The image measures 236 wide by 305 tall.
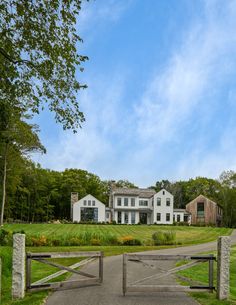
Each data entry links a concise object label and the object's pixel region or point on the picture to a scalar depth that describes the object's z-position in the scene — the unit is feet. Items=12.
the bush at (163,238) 65.83
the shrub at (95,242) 60.59
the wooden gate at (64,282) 21.25
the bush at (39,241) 56.10
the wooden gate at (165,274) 21.43
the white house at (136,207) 150.90
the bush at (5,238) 44.77
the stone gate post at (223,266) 20.65
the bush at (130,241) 63.03
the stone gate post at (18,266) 20.20
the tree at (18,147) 92.62
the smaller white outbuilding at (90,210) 145.56
